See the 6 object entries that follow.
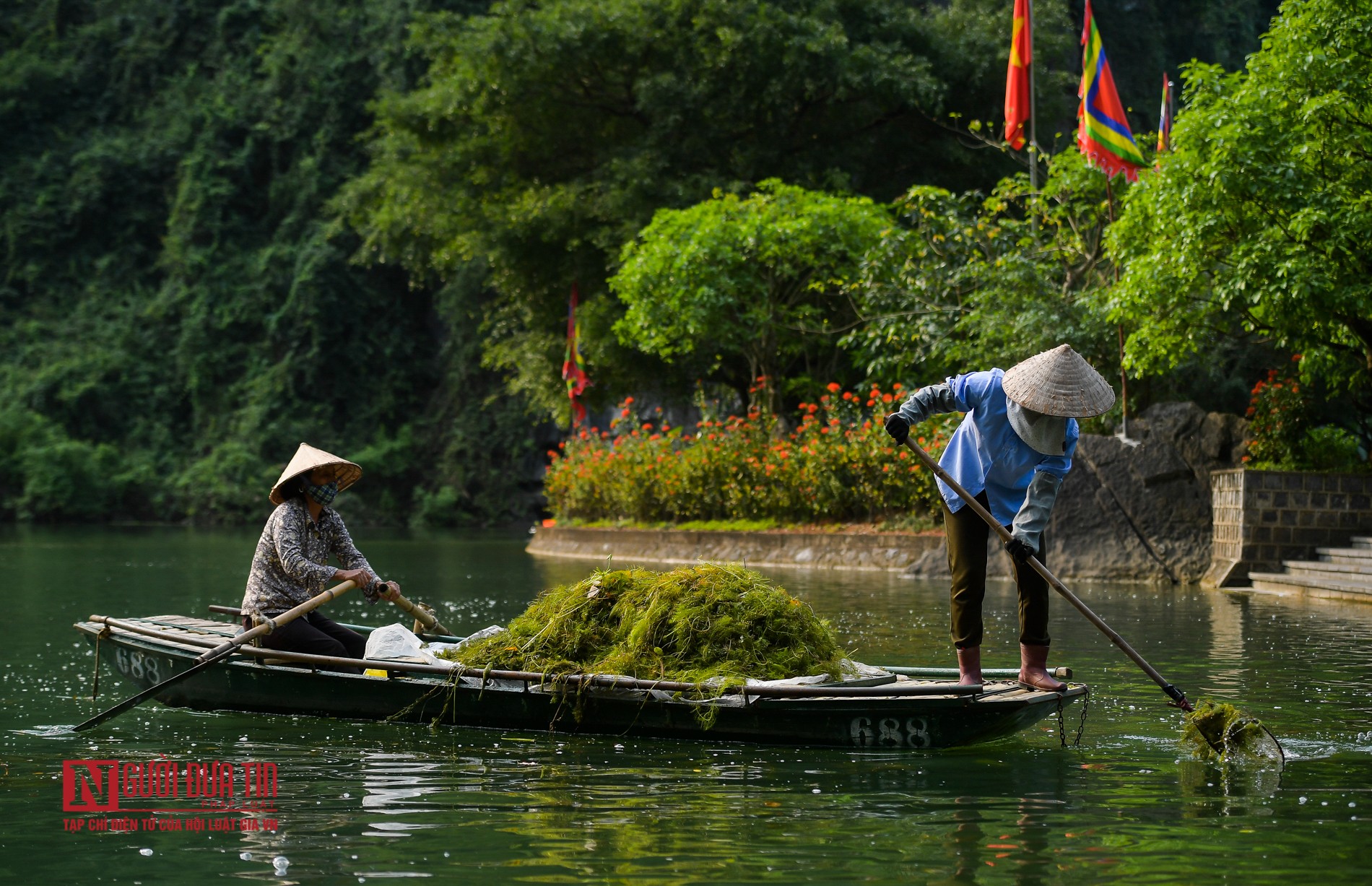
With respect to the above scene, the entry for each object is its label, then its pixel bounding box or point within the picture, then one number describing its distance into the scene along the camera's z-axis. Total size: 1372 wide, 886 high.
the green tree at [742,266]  23.41
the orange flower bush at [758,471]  20.19
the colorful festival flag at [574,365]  28.72
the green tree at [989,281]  19.45
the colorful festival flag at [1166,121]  19.62
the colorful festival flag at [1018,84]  21.20
